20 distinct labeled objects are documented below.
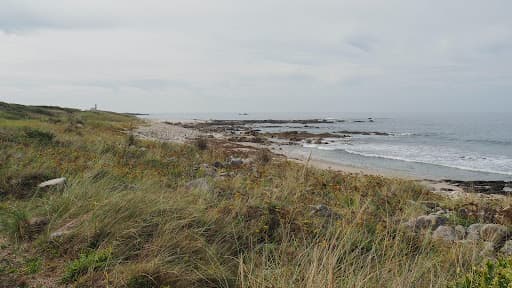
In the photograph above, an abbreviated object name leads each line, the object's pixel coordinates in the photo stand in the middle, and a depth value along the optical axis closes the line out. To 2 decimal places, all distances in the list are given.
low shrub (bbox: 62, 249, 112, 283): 2.87
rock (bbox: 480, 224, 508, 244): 4.65
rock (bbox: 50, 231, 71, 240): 3.42
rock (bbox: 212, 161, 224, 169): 10.83
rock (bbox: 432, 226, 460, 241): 4.64
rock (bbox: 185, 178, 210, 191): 5.61
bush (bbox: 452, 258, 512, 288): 1.98
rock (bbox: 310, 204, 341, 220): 4.74
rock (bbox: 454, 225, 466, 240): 4.92
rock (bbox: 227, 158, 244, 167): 11.28
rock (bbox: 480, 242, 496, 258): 3.53
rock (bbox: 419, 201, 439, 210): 7.64
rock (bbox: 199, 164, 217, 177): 8.21
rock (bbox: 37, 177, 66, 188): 5.16
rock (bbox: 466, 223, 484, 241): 4.64
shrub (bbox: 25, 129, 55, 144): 10.64
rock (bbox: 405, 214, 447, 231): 5.05
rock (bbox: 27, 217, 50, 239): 3.65
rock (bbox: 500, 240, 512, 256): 4.03
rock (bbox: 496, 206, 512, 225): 5.87
